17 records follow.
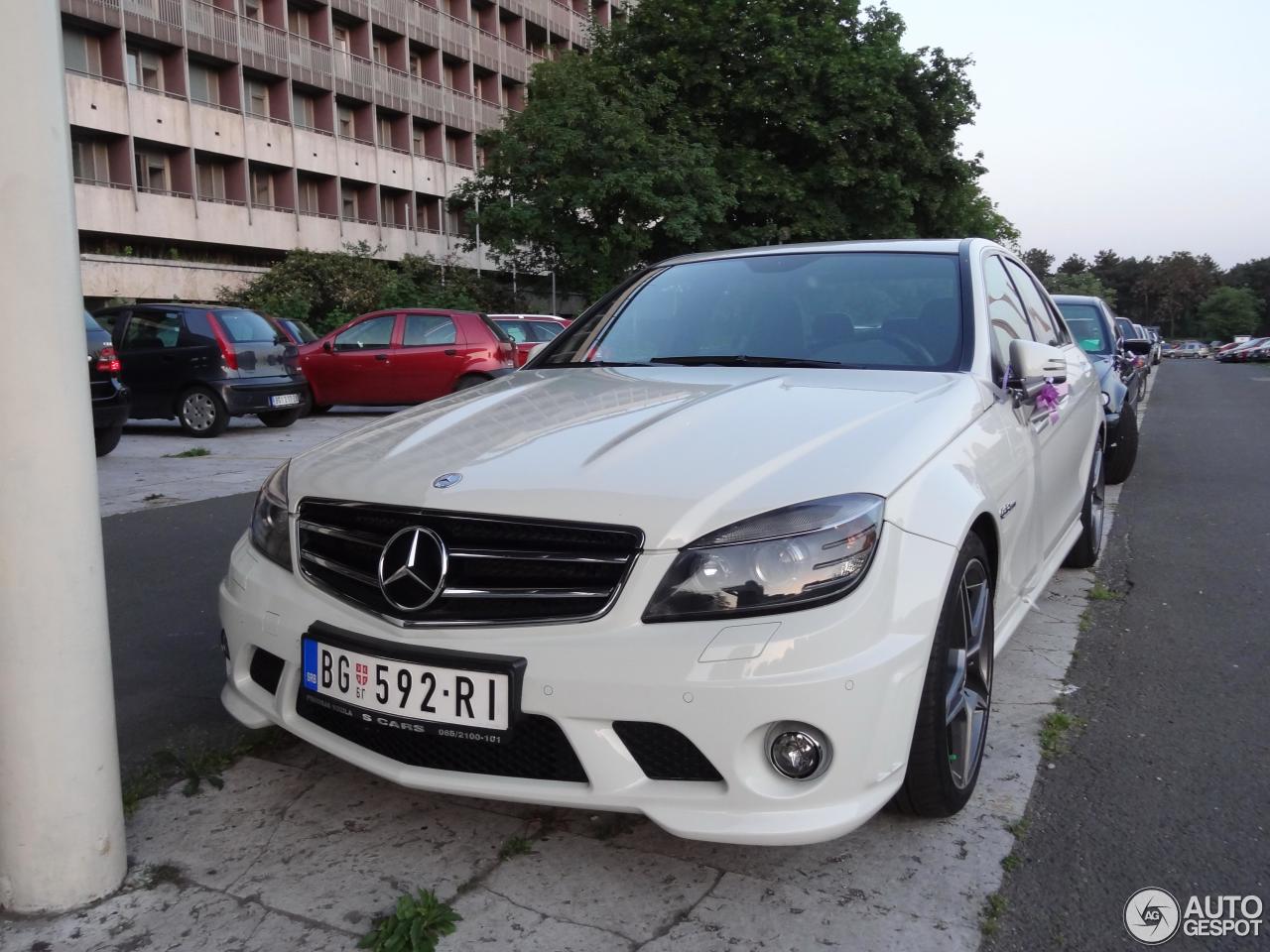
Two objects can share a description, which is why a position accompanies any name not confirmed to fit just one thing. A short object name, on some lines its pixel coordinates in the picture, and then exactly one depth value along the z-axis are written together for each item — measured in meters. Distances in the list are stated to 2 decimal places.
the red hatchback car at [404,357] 15.39
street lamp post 2.27
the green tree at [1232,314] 124.50
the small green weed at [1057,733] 3.31
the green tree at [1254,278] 131.62
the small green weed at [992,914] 2.35
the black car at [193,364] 13.03
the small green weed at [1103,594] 5.11
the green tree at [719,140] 26.81
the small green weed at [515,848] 2.68
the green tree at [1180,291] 134.50
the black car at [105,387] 9.78
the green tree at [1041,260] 122.80
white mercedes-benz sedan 2.26
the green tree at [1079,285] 114.95
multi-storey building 32.44
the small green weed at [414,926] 2.27
